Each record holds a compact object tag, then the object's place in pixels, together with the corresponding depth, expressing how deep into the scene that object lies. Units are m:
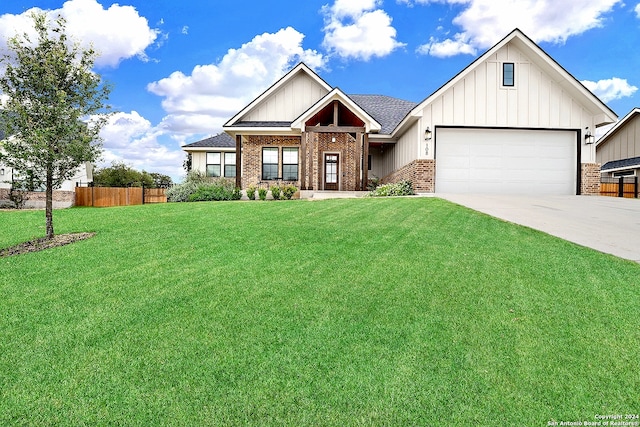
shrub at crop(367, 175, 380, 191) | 21.31
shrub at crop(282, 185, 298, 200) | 18.41
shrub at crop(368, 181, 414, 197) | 16.30
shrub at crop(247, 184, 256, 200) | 18.61
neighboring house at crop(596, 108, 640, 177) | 22.31
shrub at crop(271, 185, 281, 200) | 18.28
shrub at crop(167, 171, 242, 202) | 18.23
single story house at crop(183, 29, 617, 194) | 16.02
